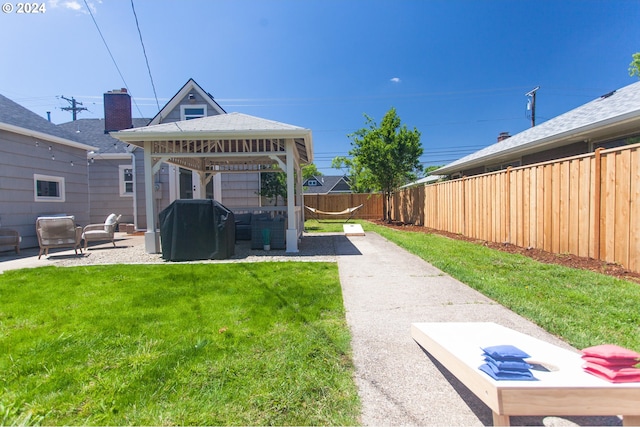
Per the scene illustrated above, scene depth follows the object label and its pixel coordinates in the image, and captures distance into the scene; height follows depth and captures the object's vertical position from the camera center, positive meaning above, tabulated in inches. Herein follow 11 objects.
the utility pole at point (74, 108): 1194.9 +404.1
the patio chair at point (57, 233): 280.1 -22.1
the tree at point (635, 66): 502.0 +230.0
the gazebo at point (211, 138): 283.4 +65.2
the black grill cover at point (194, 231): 263.3 -20.5
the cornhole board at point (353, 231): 409.7 -36.2
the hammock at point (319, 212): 688.4 -17.5
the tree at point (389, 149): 599.5 +107.9
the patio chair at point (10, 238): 301.4 -28.2
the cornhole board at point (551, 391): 55.4 -35.8
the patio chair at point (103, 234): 313.3 -26.7
